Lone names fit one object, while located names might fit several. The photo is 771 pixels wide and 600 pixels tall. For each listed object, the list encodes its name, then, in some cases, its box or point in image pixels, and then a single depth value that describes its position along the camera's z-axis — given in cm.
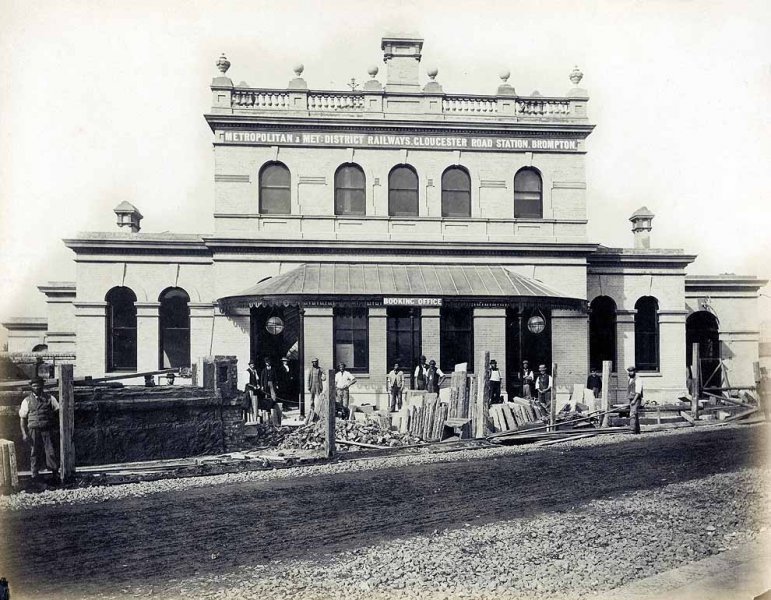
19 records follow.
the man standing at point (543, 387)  1947
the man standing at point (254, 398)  1664
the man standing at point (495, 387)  1897
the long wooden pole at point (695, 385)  1859
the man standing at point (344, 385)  1756
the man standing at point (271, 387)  1620
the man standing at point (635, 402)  1639
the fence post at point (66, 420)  1091
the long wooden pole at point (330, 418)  1292
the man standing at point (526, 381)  1992
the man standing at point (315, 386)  1600
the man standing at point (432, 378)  1898
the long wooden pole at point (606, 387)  1725
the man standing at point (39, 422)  1105
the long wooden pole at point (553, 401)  1678
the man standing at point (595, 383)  2114
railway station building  2027
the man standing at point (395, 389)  1872
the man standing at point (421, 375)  1964
